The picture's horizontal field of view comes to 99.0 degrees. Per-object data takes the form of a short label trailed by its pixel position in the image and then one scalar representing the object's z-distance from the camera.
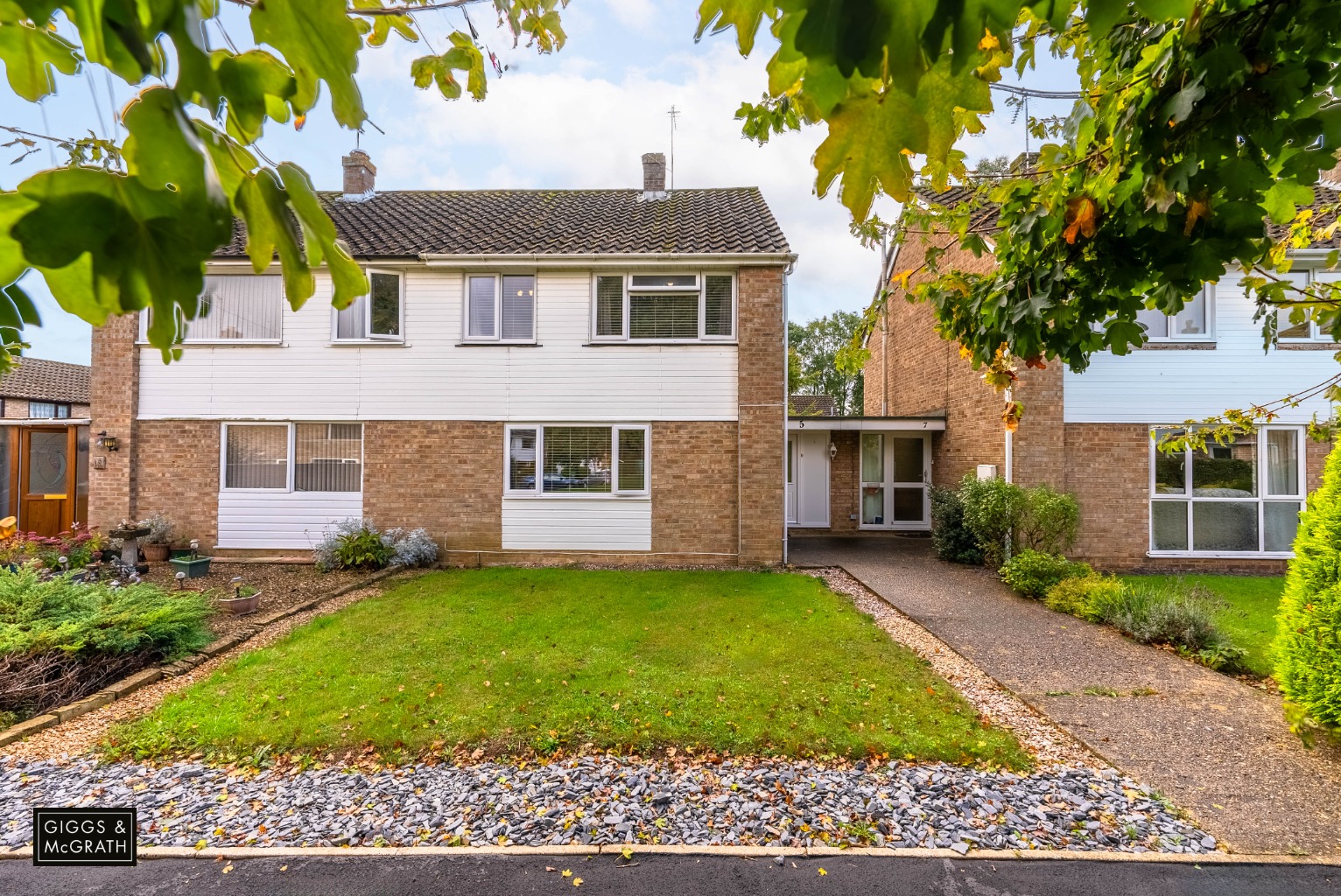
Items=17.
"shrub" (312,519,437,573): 9.95
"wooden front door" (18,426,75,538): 11.80
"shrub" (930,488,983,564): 10.93
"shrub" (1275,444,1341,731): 3.89
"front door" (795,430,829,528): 15.15
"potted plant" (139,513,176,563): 10.21
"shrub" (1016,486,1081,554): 9.36
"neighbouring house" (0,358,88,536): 11.79
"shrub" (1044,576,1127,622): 7.34
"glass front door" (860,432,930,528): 14.87
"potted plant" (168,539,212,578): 9.02
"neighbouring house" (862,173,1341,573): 10.09
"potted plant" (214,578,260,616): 7.37
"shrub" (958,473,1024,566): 9.73
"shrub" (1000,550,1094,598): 8.46
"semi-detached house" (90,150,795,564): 10.58
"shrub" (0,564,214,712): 4.74
